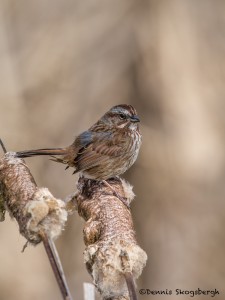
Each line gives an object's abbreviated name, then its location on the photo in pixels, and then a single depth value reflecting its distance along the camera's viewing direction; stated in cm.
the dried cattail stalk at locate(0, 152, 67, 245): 317
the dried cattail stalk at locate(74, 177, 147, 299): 330
